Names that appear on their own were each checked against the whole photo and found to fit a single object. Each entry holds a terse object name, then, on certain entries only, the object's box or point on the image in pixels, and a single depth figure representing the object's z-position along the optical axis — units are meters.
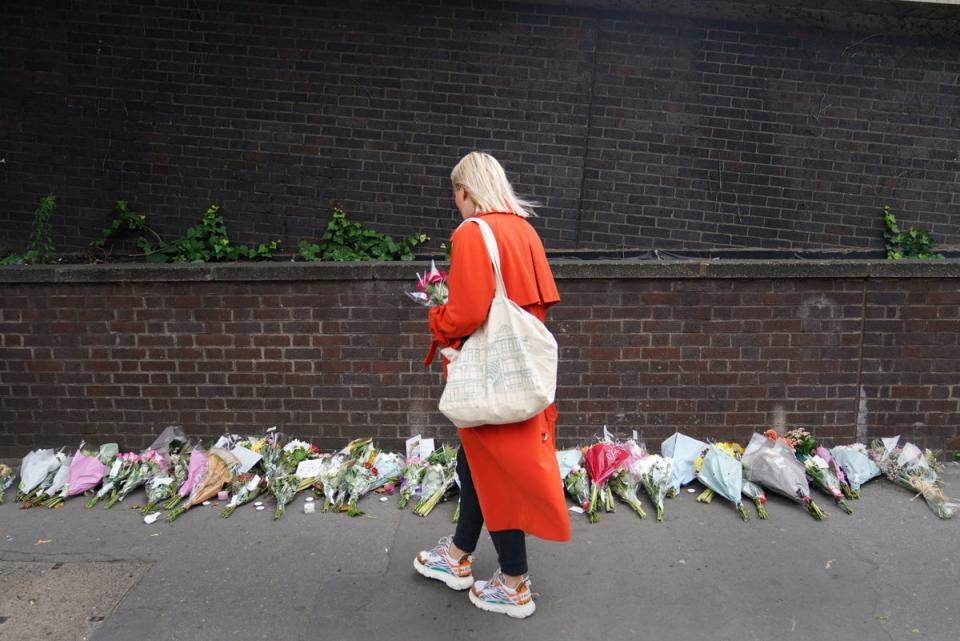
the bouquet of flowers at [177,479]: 4.31
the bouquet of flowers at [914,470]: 4.30
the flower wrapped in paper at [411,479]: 4.37
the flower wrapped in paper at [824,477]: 4.34
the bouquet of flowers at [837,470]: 4.46
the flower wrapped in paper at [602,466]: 4.32
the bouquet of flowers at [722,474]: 4.32
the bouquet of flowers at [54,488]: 4.38
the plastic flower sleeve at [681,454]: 4.58
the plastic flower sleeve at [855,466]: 4.55
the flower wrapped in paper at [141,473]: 4.40
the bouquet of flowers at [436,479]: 4.27
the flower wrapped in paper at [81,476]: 4.40
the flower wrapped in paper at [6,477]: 4.51
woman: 2.92
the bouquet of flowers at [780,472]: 4.29
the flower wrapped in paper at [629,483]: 4.32
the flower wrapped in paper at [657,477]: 4.32
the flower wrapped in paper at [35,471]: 4.42
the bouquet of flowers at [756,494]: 4.26
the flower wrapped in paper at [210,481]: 4.31
